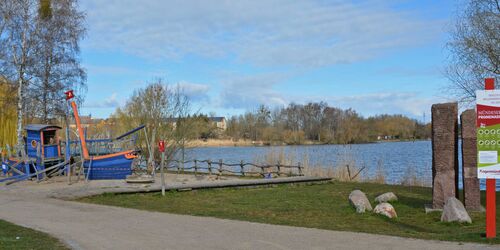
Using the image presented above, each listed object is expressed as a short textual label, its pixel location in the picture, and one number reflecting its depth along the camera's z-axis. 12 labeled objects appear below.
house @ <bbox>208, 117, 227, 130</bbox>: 109.72
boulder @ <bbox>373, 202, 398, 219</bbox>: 14.09
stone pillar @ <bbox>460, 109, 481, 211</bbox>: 14.50
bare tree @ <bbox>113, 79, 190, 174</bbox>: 33.28
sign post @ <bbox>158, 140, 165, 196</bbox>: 18.02
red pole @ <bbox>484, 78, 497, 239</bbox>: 9.80
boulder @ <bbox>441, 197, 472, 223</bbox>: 12.57
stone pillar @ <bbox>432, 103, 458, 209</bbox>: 14.63
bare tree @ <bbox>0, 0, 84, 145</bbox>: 29.34
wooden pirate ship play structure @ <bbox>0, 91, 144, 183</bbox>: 25.03
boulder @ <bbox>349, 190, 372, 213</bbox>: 14.88
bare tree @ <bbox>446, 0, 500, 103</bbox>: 18.12
